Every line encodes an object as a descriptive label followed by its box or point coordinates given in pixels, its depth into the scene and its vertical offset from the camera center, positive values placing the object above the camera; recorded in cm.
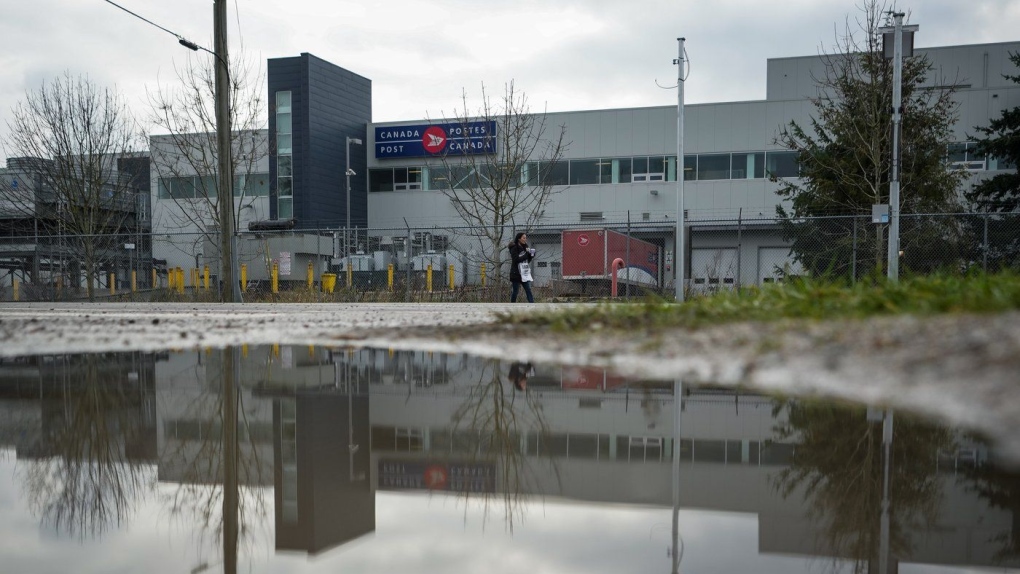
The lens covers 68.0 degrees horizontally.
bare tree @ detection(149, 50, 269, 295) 2772 +542
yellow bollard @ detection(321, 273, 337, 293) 2481 -45
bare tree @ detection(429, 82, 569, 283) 3894 +591
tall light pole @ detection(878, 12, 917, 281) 1712 +336
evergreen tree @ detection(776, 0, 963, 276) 2098 +319
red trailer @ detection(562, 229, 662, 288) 2634 +58
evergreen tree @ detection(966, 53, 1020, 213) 2655 +412
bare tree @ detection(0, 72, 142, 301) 3186 +480
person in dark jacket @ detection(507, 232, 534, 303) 1862 +18
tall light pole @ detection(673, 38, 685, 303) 2061 +268
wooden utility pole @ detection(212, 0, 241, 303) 1914 +265
